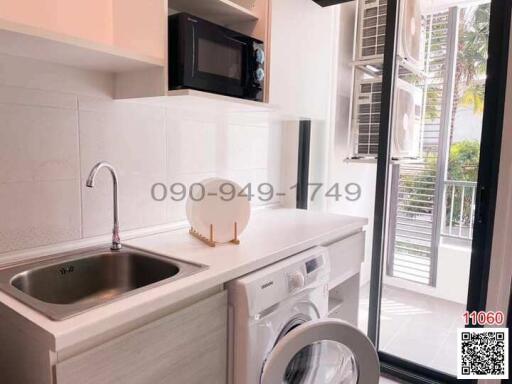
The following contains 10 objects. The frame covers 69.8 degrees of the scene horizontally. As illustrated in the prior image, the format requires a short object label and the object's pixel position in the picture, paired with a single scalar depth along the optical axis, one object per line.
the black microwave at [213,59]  1.18
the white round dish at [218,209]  1.48
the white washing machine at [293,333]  1.16
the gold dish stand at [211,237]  1.42
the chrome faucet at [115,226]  1.22
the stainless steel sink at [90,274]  1.09
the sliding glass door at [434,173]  1.79
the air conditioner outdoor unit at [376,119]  2.30
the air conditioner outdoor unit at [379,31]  2.24
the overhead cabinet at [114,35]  1.01
